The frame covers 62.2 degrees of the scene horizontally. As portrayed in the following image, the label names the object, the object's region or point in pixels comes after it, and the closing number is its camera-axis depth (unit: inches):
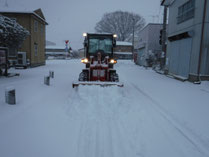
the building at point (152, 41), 1058.9
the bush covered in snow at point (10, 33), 458.3
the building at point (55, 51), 2726.4
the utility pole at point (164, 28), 729.5
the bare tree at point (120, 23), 1982.0
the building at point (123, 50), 2331.1
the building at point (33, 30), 805.1
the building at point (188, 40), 437.4
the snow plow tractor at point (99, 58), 343.6
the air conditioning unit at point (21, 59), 801.1
